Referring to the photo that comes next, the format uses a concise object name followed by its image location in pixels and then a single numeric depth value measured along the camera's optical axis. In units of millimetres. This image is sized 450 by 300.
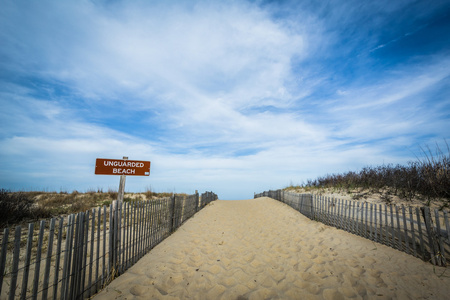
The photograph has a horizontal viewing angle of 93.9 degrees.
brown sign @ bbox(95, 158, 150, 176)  6520
